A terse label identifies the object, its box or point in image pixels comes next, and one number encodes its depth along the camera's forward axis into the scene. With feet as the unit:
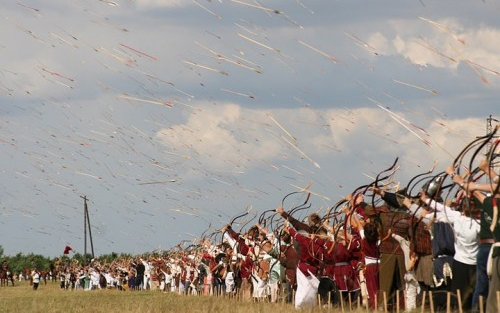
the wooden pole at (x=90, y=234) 271.08
